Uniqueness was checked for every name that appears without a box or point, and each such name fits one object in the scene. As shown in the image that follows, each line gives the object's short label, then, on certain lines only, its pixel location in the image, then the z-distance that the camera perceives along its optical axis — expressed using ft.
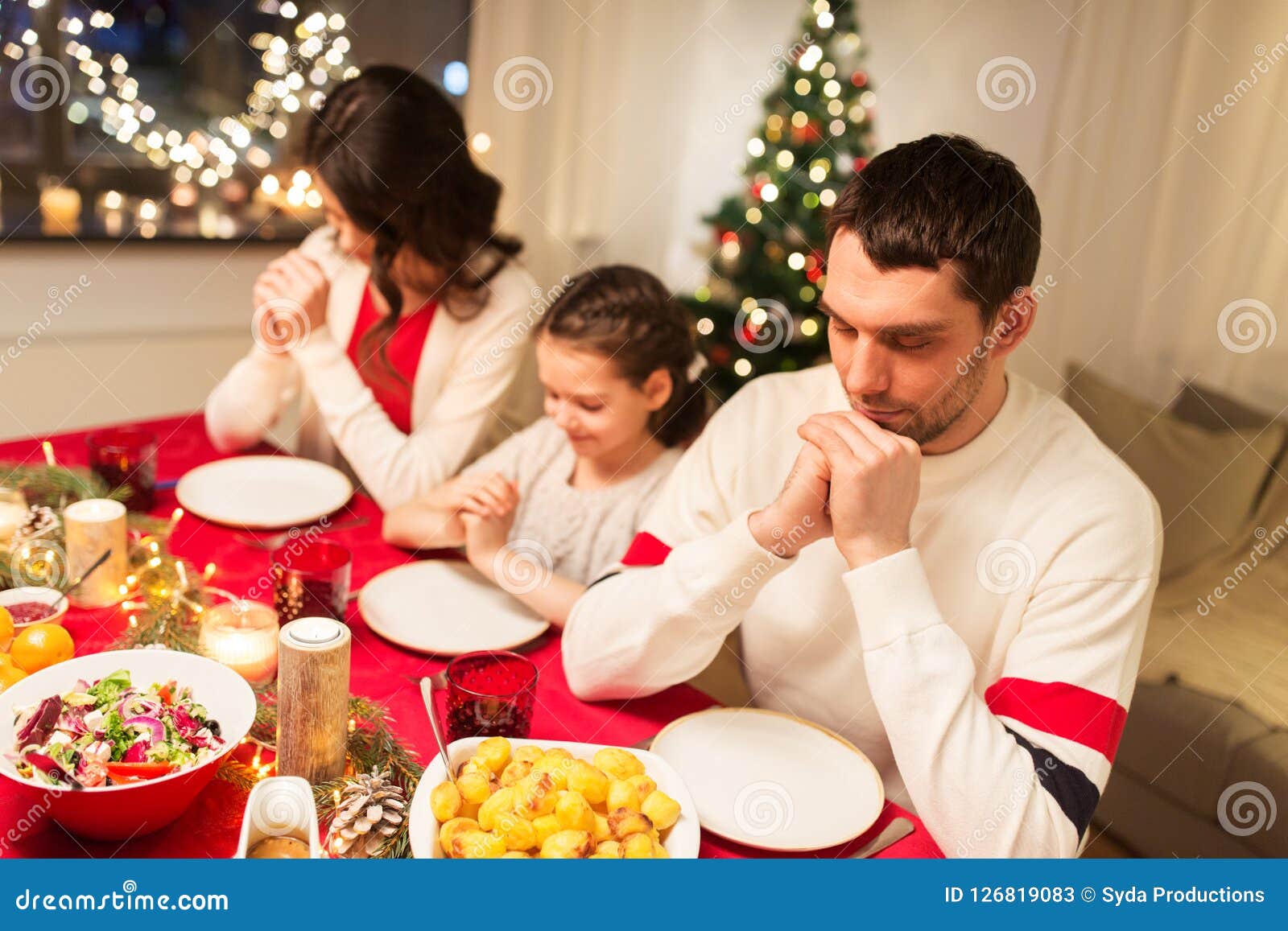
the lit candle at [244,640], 4.19
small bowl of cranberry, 4.40
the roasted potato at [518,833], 3.16
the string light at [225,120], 11.69
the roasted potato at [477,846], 3.15
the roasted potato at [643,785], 3.46
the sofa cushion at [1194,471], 8.75
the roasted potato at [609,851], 3.21
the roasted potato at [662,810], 3.39
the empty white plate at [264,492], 5.84
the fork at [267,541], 5.60
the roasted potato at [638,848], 3.23
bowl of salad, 3.23
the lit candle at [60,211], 11.41
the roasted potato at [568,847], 3.13
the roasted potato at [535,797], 3.23
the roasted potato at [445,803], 3.29
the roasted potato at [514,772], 3.43
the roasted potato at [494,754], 3.49
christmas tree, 10.84
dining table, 3.39
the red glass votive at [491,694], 3.84
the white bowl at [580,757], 3.24
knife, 3.63
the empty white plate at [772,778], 3.69
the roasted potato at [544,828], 3.20
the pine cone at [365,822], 3.29
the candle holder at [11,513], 5.11
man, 3.84
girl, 6.36
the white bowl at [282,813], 3.14
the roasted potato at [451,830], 3.21
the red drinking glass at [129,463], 5.68
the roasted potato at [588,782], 3.38
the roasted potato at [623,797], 3.39
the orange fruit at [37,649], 4.04
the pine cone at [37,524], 5.02
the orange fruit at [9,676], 3.87
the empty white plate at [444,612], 4.79
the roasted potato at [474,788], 3.34
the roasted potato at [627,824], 3.31
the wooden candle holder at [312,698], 3.47
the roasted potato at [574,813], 3.21
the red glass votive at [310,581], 4.61
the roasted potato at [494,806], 3.25
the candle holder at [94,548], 4.74
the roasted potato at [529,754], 3.53
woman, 7.20
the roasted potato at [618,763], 3.54
